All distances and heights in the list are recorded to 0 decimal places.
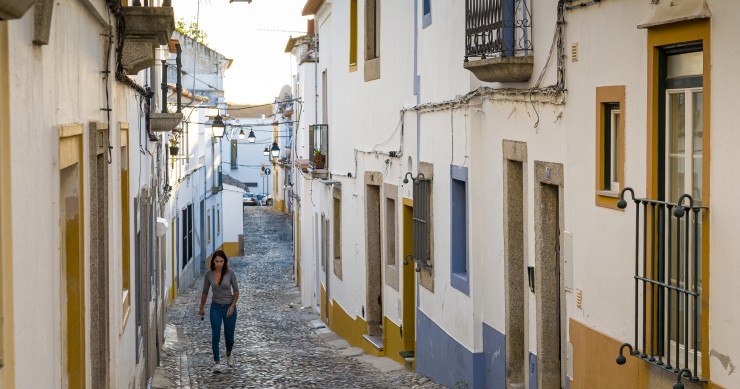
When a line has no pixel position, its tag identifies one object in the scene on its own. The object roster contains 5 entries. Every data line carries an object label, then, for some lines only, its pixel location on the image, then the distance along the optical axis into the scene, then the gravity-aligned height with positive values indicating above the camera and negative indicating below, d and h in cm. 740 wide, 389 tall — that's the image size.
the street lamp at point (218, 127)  2555 +28
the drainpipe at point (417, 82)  1413 +73
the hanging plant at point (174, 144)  2461 -12
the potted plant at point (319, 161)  2259 -48
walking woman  1441 -211
